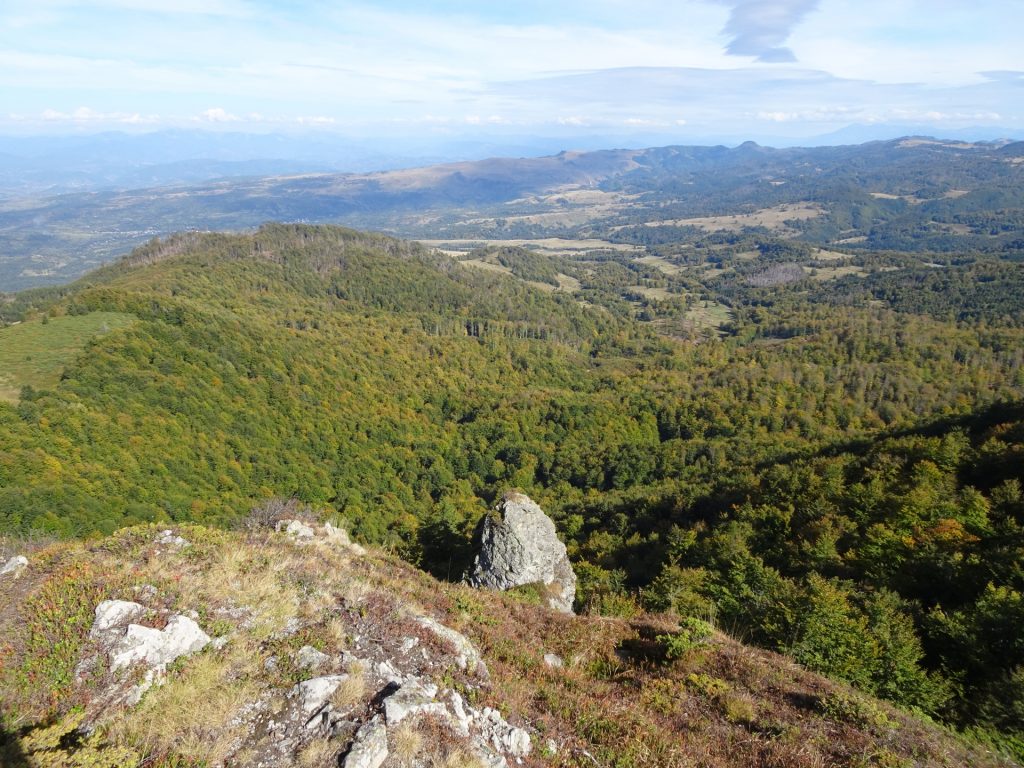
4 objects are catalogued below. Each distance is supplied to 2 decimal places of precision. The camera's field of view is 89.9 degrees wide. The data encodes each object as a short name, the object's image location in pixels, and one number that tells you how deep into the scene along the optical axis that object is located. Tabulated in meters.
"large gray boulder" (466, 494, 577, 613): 28.52
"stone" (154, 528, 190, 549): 14.45
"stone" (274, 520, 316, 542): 19.30
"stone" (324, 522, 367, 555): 20.03
